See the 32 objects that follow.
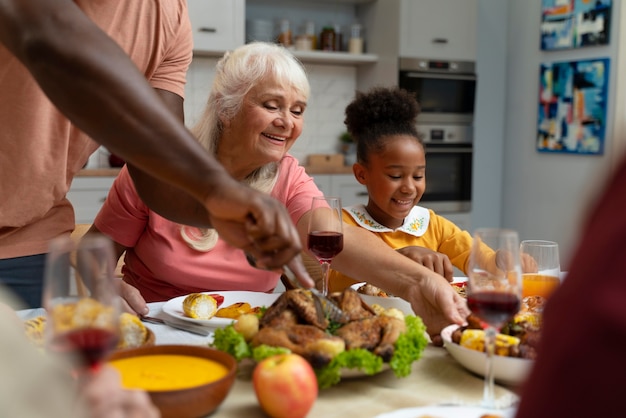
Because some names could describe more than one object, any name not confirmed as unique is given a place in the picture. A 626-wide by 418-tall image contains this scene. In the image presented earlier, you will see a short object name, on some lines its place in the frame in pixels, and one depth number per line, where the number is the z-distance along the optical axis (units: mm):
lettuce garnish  995
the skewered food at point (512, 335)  1055
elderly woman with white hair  1922
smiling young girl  2248
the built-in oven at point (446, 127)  4648
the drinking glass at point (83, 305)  705
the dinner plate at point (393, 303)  1391
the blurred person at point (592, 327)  356
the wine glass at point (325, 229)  1397
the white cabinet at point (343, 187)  4285
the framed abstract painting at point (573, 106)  4297
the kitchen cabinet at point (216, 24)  4121
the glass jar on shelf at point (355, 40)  4746
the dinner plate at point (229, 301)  1362
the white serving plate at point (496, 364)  1029
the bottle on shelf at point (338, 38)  4707
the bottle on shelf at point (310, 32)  4605
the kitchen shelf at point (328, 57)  4413
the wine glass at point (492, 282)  960
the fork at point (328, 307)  1143
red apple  895
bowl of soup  861
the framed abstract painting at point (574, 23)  4246
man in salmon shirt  975
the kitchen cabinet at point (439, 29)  4535
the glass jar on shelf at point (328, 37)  4668
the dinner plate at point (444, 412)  884
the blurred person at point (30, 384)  393
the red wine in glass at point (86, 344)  700
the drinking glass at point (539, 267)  1344
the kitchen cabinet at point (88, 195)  3750
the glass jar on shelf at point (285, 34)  4516
